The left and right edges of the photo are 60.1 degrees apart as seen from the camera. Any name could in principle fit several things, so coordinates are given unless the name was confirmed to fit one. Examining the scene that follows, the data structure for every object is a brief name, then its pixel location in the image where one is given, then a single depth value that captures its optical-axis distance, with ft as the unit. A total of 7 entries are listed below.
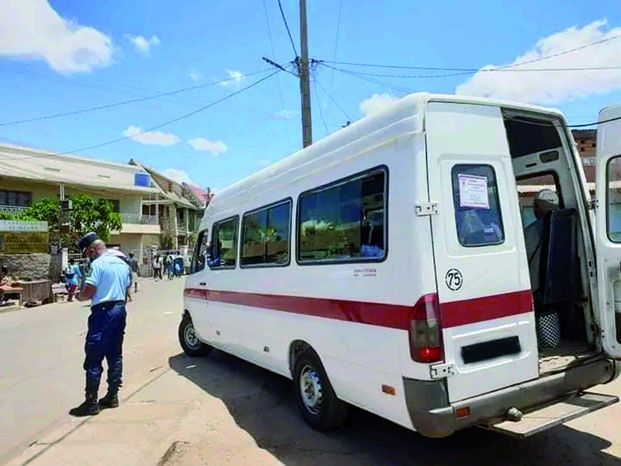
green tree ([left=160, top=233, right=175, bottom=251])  171.32
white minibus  11.96
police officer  19.42
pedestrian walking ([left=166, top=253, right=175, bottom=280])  128.16
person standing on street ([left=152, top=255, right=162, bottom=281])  126.41
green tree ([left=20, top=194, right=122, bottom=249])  101.86
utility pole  46.19
